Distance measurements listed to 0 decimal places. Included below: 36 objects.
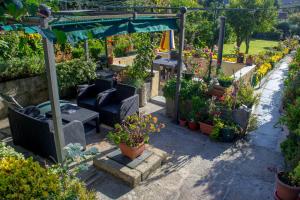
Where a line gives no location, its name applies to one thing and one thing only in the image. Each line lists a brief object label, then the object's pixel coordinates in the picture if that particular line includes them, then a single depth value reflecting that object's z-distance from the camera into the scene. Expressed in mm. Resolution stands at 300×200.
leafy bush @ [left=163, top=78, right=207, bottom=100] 6746
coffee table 5511
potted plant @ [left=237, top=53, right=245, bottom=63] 11234
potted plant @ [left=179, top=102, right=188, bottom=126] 6770
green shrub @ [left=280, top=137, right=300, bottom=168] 4055
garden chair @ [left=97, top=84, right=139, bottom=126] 6121
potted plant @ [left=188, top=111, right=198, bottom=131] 6469
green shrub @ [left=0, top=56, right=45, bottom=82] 6688
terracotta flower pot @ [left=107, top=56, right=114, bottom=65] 9591
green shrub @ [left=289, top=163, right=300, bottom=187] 3633
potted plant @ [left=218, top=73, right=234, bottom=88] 6624
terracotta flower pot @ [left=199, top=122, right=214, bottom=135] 6223
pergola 3360
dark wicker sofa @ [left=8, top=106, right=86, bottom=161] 4535
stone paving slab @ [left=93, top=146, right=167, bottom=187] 4471
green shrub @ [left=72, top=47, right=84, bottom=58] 9492
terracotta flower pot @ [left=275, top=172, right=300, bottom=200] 3898
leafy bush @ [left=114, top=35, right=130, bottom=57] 12875
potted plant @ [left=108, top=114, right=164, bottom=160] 4672
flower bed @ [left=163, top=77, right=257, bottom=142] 6055
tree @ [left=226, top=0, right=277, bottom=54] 20516
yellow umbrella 8141
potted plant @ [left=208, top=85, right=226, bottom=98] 6645
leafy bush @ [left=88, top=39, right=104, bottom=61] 10891
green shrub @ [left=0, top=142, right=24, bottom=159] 3576
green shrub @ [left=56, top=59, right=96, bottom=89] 7598
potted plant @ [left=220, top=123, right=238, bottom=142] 5907
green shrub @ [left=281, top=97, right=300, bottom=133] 4828
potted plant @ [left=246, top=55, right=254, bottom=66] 10625
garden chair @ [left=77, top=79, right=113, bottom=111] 6641
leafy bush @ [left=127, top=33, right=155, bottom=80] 7703
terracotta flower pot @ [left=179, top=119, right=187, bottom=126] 6783
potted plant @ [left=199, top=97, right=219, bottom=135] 6238
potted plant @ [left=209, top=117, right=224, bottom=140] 5956
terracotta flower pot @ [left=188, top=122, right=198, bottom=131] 6548
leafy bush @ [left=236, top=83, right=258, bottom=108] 6378
